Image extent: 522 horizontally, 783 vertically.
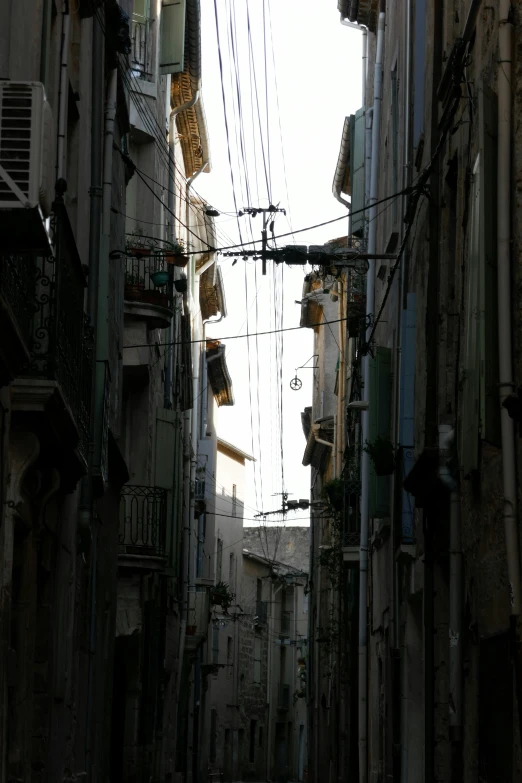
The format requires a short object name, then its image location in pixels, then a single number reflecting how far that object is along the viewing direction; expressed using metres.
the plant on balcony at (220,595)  35.88
